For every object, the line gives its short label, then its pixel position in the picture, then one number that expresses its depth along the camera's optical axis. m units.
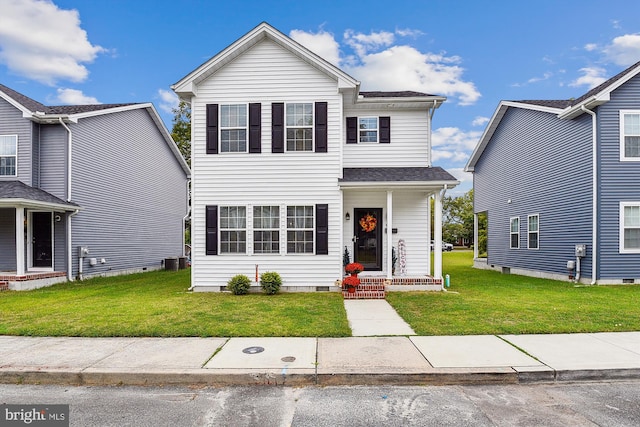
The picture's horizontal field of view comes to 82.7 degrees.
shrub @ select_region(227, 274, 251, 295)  10.39
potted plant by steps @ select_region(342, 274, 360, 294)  10.10
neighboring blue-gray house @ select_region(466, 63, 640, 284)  11.55
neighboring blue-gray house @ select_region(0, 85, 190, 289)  12.62
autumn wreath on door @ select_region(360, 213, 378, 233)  11.94
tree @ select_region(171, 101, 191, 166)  30.92
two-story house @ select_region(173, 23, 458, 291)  10.99
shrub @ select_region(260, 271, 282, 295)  10.38
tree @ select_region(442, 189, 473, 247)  48.25
